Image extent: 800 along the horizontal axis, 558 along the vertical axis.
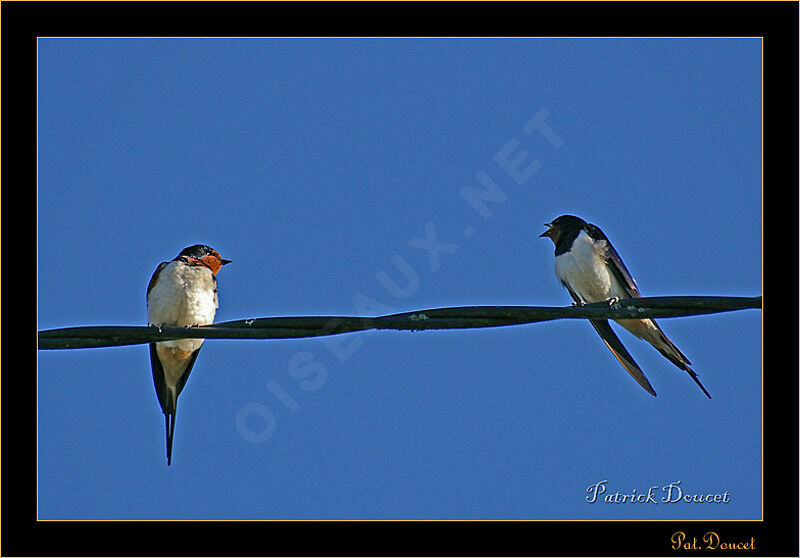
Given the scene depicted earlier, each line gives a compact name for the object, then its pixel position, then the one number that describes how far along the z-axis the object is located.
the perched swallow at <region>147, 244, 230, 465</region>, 13.17
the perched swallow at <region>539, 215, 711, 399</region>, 14.07
